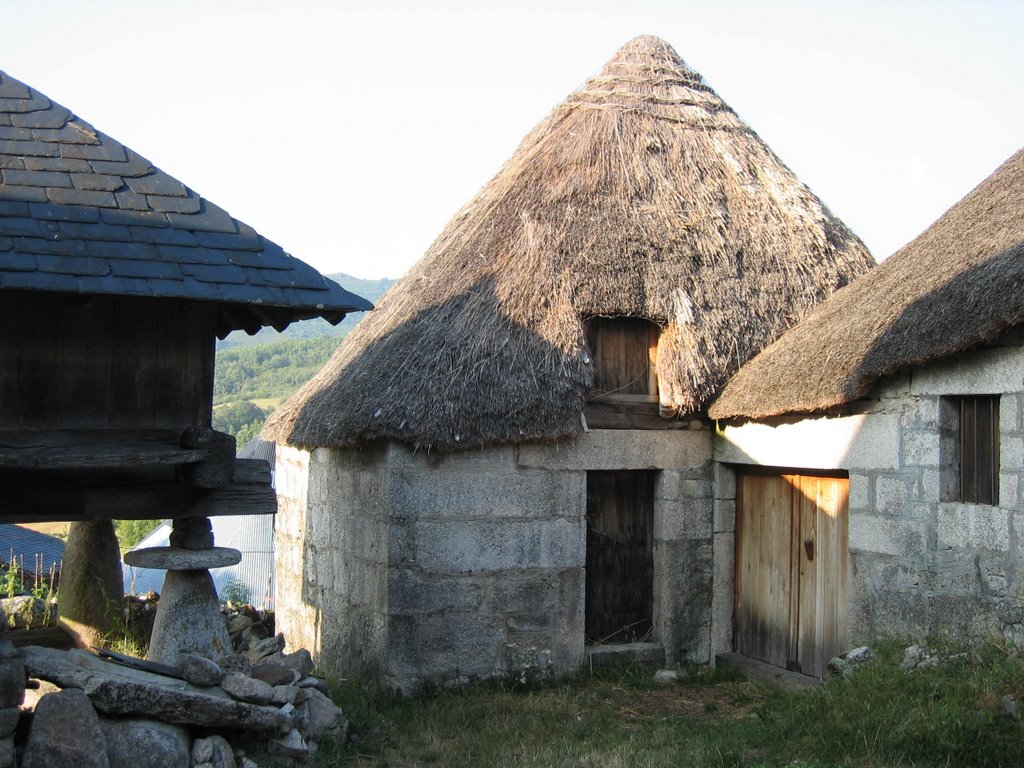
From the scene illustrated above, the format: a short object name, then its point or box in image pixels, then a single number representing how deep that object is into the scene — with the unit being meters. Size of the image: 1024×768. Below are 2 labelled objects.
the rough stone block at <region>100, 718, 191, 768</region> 5.52
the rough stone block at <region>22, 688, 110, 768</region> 5.32
